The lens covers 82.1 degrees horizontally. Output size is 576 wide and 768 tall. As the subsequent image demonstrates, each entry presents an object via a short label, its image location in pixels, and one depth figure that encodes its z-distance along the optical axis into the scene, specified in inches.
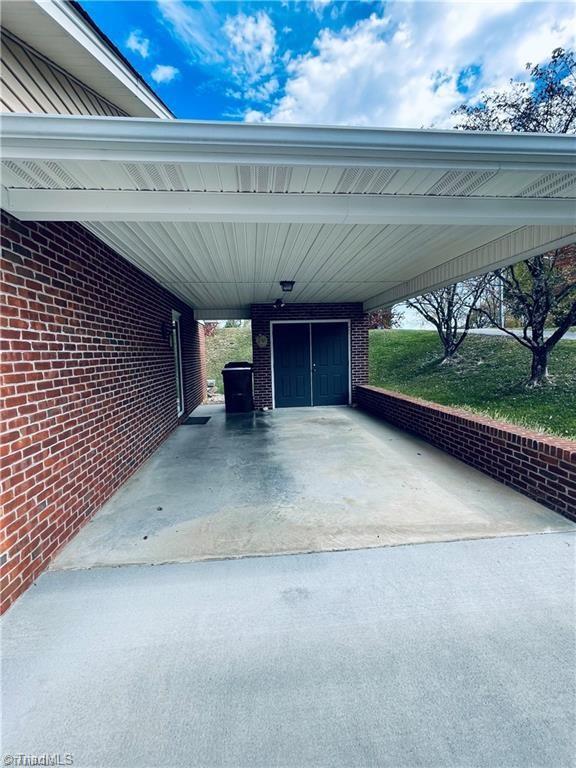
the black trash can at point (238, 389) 309.0
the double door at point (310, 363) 317.1
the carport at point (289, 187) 65.4
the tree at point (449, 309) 418.6
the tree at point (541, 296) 280.8
